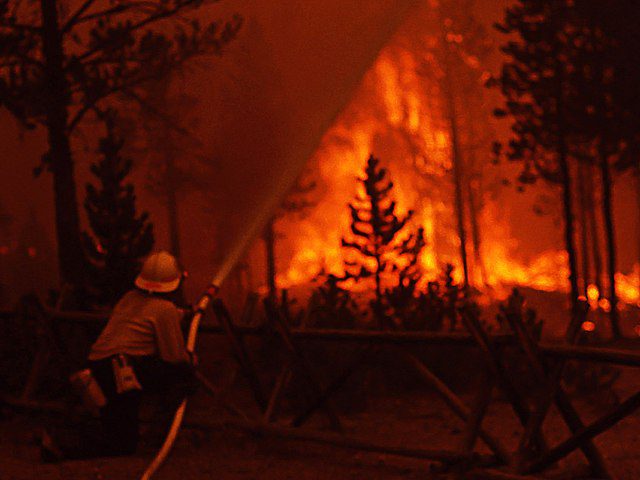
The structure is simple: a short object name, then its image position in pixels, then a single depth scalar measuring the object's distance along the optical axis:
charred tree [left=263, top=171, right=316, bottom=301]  30.86
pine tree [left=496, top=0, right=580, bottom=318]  22.25
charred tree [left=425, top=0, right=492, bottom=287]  32.69
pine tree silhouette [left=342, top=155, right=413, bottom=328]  14.23
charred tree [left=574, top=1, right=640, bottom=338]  20.86
